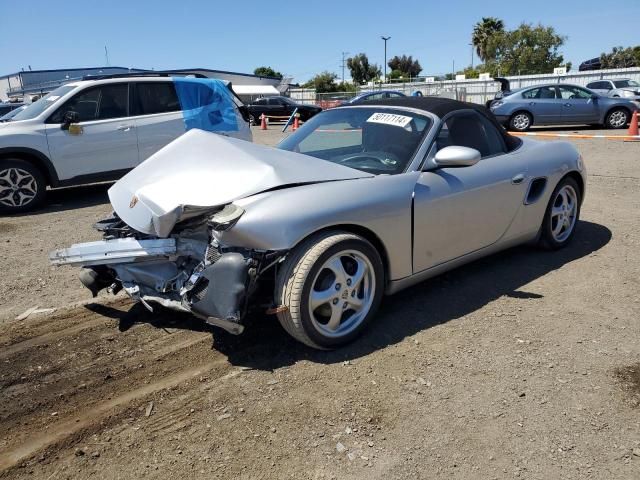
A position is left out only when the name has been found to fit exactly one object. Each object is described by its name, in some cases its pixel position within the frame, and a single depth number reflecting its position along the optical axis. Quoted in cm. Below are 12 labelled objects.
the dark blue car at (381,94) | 2142
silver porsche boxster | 284
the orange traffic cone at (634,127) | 1351
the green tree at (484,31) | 7519
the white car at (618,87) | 2006
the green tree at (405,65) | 10444
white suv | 706
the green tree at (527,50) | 5941
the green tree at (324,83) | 6941
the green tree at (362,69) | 8662
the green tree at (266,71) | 9570
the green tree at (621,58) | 6284
